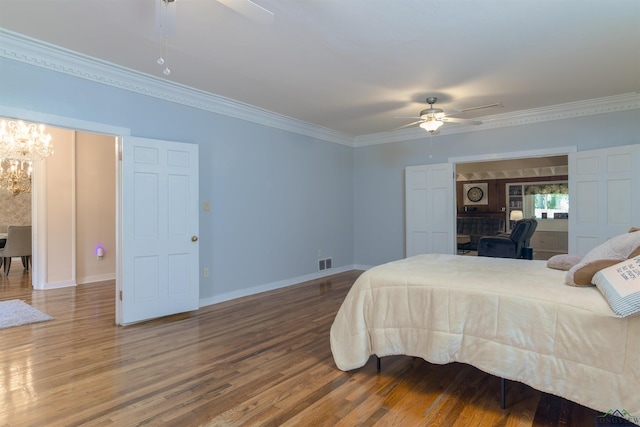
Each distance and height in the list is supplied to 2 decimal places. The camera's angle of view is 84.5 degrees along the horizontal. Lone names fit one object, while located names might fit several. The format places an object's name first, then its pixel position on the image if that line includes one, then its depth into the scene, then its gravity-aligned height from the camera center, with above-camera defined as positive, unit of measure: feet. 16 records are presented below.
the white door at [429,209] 19.38 +0.11
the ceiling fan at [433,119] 14.52 +3.80
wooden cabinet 33.63 +1.04
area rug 12.29 -3.77
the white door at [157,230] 12.20 -0.62
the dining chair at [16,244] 21.31 -1.87
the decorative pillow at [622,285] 5.37 -1.23
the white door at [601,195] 14.46 +0.66
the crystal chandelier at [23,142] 16.99 +3.50
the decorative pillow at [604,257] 6.54 -0.94
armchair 20.48 -1.91
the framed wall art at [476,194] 35.27 +1.75
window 31.71 +1.04
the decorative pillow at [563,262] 8.42 -1.25
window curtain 31.70 +2.02
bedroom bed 5.74 -2.26
